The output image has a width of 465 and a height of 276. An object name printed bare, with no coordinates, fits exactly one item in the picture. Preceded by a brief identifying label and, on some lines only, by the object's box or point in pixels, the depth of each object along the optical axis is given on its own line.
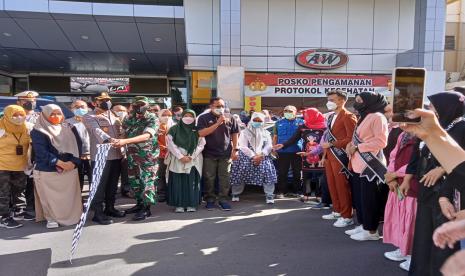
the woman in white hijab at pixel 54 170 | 4.80
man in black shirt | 5.72
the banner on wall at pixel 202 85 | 15.10
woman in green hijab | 5.58
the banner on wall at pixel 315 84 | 14.84
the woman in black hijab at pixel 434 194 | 2.31
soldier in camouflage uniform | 5.21
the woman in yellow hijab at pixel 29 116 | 5.67
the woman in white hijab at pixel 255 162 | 6.20
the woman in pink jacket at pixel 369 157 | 4.01
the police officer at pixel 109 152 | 5.02
